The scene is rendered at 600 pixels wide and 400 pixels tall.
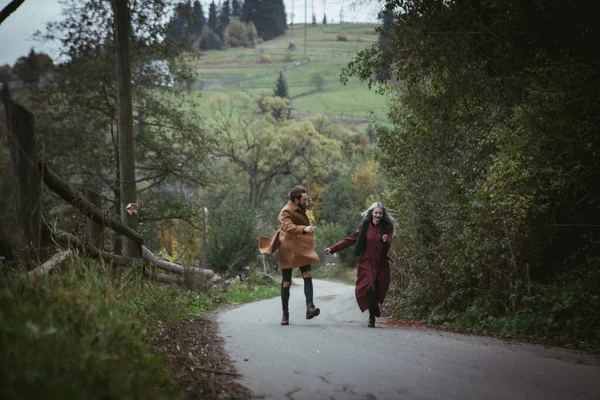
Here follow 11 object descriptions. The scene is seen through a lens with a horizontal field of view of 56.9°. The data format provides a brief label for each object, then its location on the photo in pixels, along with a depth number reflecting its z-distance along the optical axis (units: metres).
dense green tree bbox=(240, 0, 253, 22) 153.62
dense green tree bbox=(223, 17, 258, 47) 151.12
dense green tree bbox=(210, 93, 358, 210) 51.12
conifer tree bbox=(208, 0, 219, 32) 158.75
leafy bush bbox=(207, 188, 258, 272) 31.59
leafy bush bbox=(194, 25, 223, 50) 147.62
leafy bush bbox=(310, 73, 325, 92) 112.44
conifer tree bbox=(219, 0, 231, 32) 160.57
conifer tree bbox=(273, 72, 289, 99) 94.75
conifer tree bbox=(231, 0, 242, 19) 165.85
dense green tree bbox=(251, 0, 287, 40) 155.50
